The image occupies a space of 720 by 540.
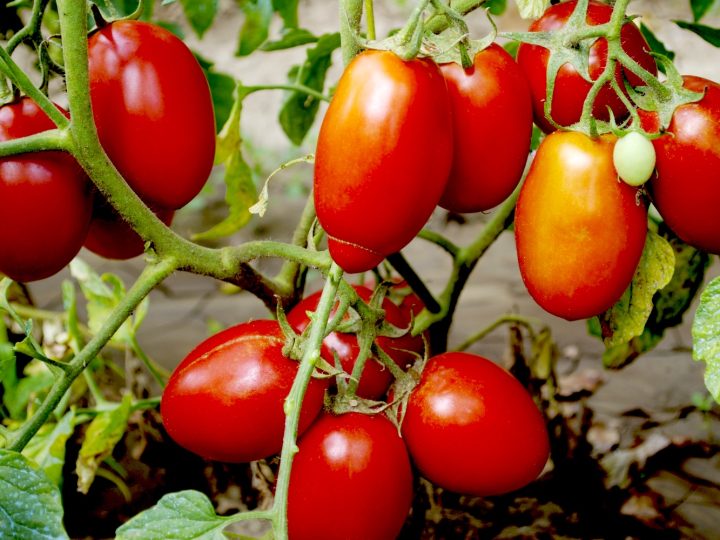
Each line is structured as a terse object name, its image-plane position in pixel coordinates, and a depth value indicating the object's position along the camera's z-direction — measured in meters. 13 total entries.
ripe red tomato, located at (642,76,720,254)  0.43
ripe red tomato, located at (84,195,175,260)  0.58
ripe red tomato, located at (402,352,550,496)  0.54
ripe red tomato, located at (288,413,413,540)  0.52
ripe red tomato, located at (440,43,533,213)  0.45
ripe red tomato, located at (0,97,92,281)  0.50
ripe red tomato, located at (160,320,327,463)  0.53
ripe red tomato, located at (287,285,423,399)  0.59
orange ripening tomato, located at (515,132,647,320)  0.44
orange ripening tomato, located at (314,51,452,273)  0.40
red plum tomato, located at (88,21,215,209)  0.52
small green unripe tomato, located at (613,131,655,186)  0.42
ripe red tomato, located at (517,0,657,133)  0.48
